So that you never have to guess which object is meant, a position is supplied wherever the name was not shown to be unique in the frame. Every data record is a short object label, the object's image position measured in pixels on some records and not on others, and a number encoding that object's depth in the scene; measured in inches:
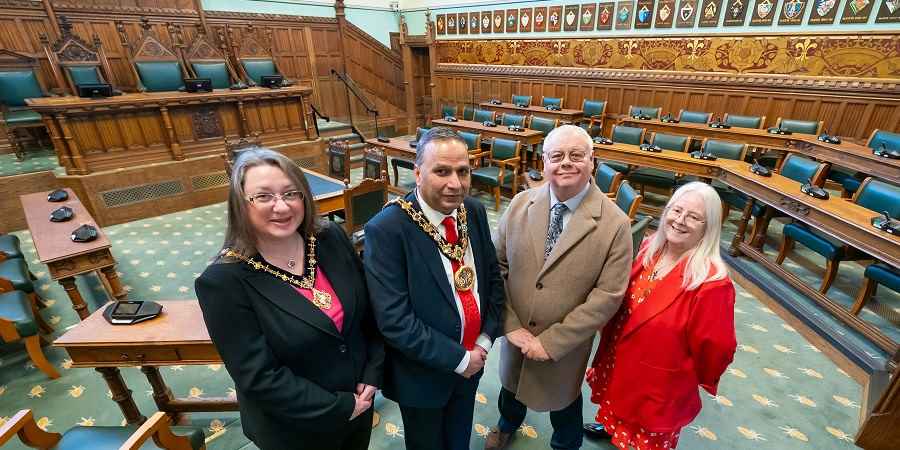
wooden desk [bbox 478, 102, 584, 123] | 324.5
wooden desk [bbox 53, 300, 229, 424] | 70.6
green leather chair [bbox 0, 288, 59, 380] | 96.5
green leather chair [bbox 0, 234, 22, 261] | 129.0
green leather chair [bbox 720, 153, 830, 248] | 154.9
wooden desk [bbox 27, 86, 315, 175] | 193.2
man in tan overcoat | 56.4
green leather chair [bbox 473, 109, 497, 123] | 315.6
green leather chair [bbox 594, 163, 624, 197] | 154.7
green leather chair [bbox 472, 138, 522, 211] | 221.3
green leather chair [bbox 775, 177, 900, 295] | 125.0
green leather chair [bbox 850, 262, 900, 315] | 111.8
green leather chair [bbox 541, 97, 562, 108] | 354.6
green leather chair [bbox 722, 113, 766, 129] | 253.6
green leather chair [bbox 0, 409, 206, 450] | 49.7
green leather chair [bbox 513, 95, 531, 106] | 371.0
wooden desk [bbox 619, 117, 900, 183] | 169.5
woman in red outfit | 53.9
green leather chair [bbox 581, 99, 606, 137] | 330.3
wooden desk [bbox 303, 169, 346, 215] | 156.9
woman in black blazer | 44.1
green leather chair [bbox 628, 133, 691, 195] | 199.5
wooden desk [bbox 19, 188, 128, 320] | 112.4
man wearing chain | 49.8
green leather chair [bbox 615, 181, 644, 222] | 116.7
